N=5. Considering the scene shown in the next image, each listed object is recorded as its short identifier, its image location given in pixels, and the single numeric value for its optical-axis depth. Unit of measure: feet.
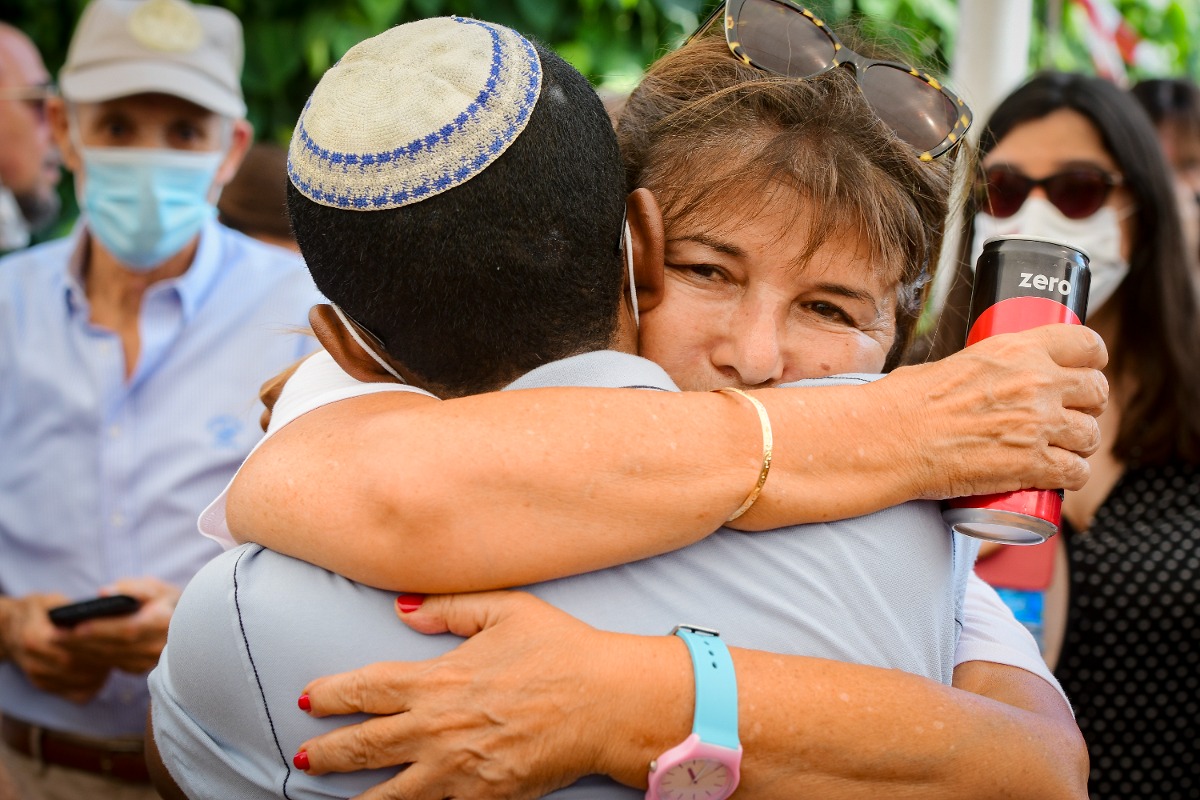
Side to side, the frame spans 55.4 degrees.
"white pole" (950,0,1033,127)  13.71
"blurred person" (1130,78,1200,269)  14.43
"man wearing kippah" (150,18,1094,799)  4.31
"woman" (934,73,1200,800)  9.88
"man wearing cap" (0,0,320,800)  11.43
